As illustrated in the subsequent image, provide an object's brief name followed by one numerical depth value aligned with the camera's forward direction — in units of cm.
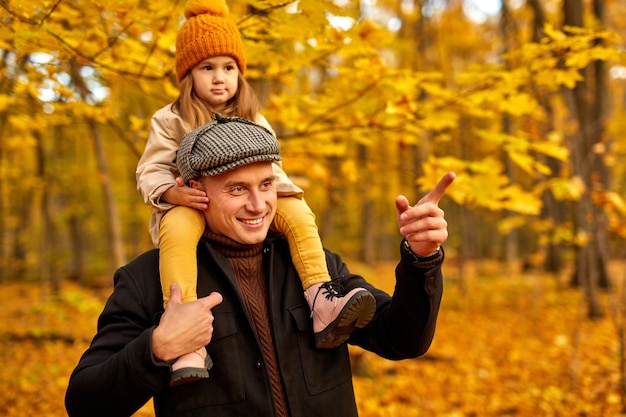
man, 137
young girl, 154
